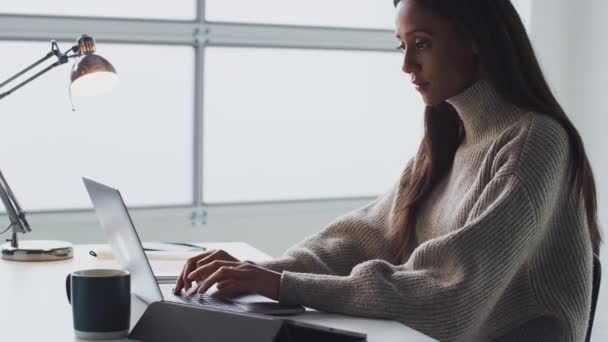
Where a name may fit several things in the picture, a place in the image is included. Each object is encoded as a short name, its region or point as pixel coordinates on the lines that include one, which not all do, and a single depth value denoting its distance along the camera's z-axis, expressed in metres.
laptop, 1.35
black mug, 1.26
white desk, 1.32
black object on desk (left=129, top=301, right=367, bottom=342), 1.14
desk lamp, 2.12
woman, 1.43
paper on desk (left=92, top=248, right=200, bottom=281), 1.79
